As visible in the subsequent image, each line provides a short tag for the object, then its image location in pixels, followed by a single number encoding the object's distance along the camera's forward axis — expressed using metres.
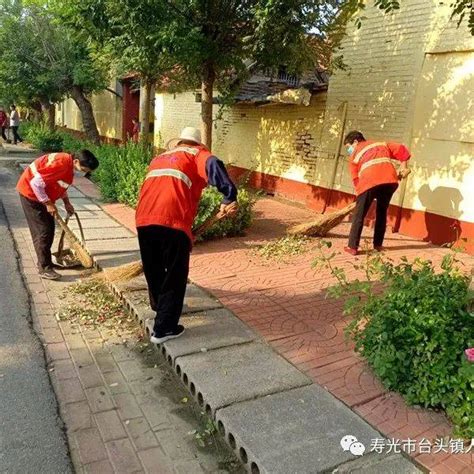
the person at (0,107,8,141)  22.32
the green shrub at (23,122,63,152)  18.89
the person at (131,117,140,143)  14.29
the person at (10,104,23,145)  22.26
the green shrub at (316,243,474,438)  2.55
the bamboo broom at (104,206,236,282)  4.80
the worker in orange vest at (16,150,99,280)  4.86
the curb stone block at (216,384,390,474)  2.35
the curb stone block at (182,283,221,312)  4.21
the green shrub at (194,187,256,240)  6.37
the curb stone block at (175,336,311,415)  2.92
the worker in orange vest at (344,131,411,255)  5.78
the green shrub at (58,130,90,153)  14.85
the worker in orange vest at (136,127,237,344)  3.38
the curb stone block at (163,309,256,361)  3.51
